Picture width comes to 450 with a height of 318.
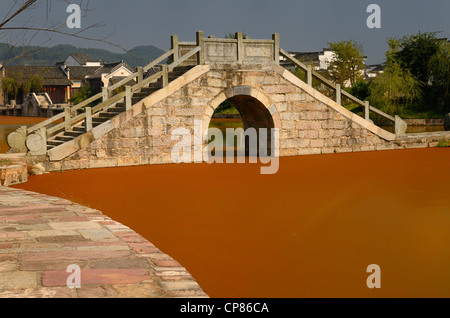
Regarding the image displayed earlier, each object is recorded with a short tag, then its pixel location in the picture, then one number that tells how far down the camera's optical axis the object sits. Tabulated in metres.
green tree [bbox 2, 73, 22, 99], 66.54
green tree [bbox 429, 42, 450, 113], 36.69
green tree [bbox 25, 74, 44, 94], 66.59
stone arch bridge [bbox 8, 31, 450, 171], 13.95
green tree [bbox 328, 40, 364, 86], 51.56
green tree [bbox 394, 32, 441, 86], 37.78
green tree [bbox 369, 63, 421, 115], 36.47
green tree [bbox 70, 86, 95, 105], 63.61
